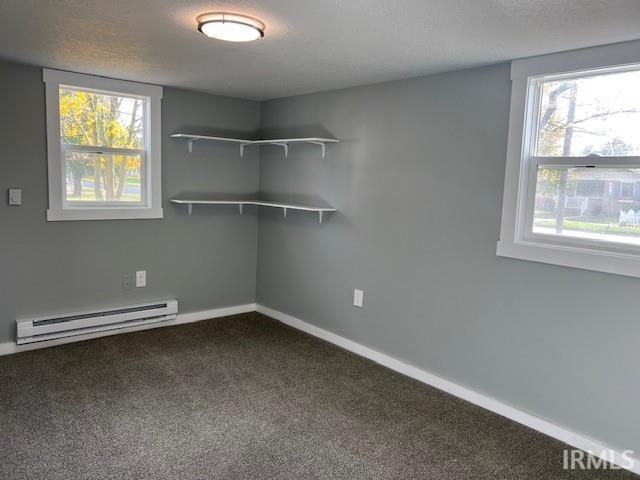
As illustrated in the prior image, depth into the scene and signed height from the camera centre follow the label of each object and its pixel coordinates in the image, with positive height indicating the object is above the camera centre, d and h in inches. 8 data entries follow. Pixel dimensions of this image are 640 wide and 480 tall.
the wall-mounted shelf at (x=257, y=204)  157.1 -5.6
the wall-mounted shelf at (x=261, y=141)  153.5 +16.4
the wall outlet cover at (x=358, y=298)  151.3 -33.3
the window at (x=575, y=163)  96.8 +8.2
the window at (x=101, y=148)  143.3 +10.9
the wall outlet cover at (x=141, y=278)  165.2 -32.5
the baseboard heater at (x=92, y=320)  142.6 -44.4
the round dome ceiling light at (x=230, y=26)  87.4 +29.9
